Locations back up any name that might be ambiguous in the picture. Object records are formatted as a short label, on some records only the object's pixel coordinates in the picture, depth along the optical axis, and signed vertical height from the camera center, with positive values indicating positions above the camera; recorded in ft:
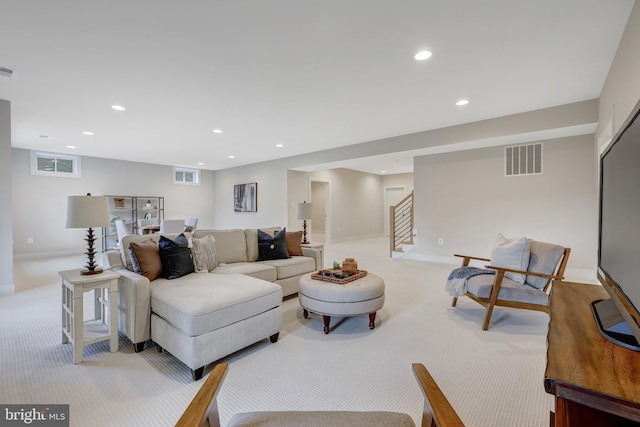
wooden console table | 2.45 -1.56
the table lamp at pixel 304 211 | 16.26 -0.08
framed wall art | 27.73 +1.21
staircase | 21.35 -1.51
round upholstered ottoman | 8.42 -2.67
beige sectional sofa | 6.39 -2.50
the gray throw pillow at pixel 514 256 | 9.27 -1.52
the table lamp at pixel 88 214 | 7.59 -0.14
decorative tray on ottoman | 9.14 -2.19
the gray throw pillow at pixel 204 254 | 9.86 -1.58
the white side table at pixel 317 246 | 13.57 -1.77
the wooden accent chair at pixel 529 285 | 8.59 -2.37
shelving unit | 24.82 -0.20
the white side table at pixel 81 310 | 6.90 -2.61
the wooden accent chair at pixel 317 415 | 2.85 -2.46
